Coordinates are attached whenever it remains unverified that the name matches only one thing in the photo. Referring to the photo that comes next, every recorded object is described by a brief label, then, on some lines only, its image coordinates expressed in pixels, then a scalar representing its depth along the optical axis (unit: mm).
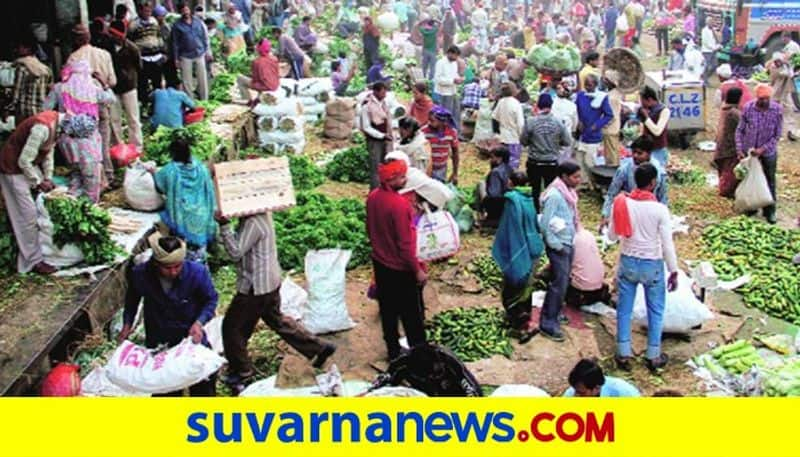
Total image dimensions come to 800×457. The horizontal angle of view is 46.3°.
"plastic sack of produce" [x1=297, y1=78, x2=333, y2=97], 14352
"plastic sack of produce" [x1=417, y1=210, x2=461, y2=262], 7625
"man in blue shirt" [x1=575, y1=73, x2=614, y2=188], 10344
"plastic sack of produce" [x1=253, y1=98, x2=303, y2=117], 12461
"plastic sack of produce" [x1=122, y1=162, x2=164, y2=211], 8336
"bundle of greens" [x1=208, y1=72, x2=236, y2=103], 13962
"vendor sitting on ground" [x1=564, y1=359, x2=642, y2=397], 4840
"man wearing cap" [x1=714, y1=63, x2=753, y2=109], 12265
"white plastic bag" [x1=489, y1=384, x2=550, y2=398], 5492
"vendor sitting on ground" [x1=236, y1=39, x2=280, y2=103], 12766
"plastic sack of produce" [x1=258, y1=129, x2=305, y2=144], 12562
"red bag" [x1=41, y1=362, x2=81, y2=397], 5570
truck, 18953
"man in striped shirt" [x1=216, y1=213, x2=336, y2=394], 6113
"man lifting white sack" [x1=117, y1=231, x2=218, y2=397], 5234
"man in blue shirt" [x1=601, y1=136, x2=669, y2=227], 7270
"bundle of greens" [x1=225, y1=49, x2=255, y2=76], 15750
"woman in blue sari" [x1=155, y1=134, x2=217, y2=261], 7086
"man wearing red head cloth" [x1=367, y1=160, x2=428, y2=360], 6207
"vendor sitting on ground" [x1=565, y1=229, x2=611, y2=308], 7637
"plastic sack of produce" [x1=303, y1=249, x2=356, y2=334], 7270
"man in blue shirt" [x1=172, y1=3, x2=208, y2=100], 12602
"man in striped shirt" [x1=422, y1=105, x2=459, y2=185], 9639
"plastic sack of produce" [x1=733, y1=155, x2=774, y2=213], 9930
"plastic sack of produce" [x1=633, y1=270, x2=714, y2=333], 7195
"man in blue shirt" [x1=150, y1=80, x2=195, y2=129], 10430
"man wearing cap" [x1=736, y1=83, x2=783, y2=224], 9672
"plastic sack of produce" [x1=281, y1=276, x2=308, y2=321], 7383
